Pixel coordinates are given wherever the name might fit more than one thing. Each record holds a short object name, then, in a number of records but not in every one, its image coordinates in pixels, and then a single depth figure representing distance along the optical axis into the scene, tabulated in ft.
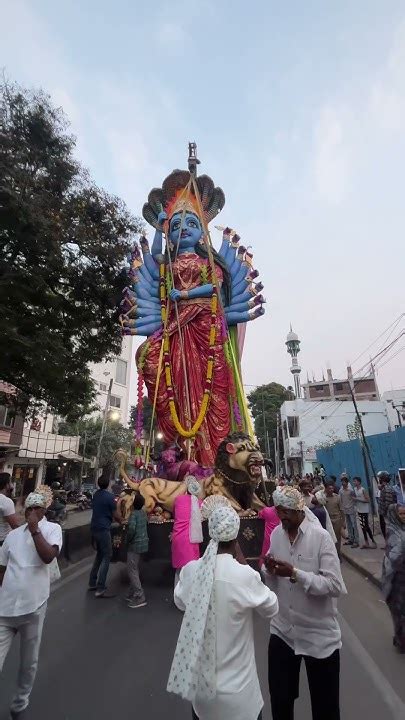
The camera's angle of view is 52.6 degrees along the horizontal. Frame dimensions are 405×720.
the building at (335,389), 138.62
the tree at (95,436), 94.51
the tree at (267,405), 141.67
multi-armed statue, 30.35
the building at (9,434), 65.10
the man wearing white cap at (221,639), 5.76
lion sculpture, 20.95
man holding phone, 7.25
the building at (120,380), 126.11
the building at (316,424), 92.89
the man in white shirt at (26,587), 8.84
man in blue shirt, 18.76
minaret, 146.72
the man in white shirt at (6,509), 13.91
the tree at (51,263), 24.83
